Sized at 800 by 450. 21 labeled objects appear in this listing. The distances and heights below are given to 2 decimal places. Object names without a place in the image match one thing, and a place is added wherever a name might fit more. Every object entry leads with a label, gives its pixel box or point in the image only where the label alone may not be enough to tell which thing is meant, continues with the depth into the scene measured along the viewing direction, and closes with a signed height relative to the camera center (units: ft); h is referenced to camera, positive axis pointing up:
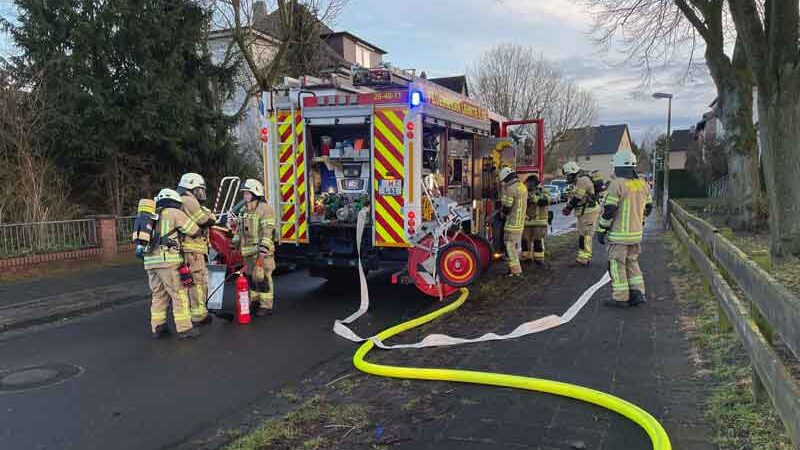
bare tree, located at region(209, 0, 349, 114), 50.14 +14.67
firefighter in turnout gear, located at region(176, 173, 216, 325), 20.91 -1.84
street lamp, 62.75 +3.54
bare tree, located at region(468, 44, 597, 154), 117.39 +19.88
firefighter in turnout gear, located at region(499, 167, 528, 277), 28.68 -1.18
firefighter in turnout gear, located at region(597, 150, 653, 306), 21.83 -1.47
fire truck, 22.11 +0.66
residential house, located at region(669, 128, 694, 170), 239.23 +15.52
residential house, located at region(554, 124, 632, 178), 247.50 +17.95
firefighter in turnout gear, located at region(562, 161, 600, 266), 32.55 -1.11
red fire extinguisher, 21.45 -3.99
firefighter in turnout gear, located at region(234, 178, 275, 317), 21.79 -1.91
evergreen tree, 36.65 +7.01
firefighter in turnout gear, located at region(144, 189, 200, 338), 19.66 -2.37
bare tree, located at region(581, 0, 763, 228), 48.42 +7.31
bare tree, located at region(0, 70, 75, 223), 34.86 +2.48
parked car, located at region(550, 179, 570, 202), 130.47 +0.92
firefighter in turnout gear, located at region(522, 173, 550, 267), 31.89 -1.67
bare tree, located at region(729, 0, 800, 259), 32.30 +4.35
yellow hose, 10.78 -4.52
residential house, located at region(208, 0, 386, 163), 52.75 +14.41
